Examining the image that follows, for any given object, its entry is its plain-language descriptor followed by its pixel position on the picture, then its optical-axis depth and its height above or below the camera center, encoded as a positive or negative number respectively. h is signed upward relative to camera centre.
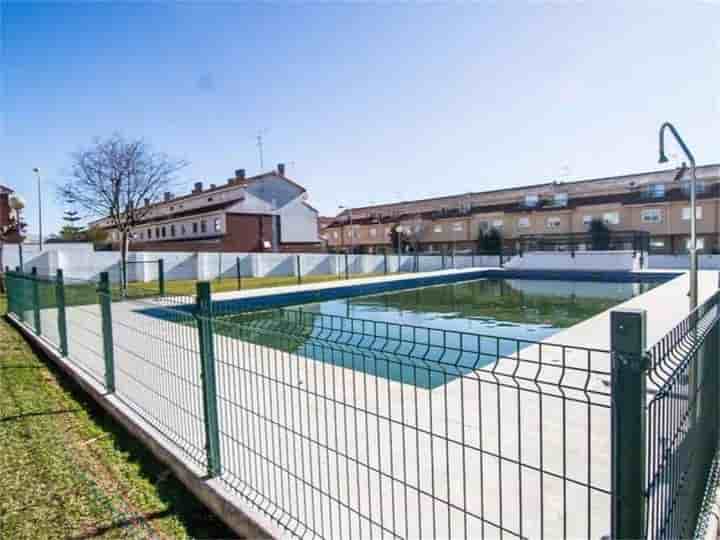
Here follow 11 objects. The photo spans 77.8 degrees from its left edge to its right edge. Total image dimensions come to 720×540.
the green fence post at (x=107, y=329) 4.13 -0.65
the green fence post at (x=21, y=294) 7.83 -0.58
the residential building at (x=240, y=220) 28.38 +2.54
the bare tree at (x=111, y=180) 18.30 +3.34
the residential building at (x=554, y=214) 27.58 +2.42
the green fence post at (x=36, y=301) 6.71 -0.61
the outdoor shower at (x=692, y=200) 5.48 +0.58
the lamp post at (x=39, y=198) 20.44 +3.07
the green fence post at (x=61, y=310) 5.38 -0.60
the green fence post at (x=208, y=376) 2.64 -0.71
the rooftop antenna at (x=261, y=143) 34.03 +8.71
